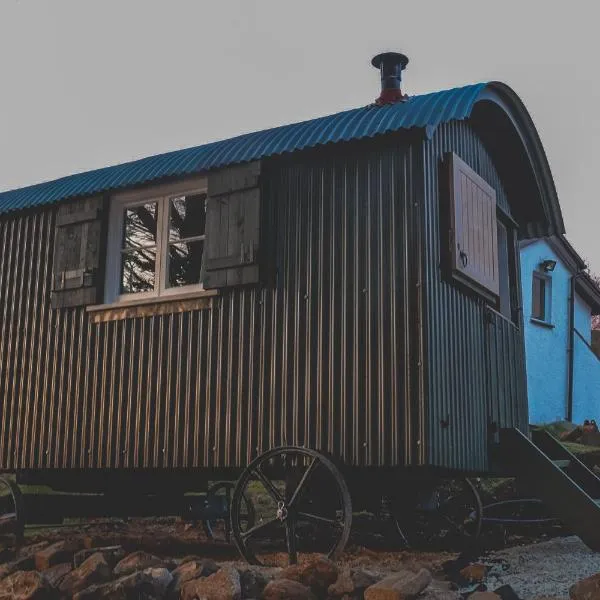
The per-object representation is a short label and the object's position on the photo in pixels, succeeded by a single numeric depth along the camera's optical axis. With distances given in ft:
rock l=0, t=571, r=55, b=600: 19.31
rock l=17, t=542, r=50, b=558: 24.20
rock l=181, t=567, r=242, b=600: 17.93
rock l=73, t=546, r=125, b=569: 21.62
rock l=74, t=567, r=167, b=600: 18.62
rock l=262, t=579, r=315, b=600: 17.97
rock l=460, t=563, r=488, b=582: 21.20
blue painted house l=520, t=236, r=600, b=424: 61.98
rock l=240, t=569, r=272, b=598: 18.45
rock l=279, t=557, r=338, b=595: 18.63
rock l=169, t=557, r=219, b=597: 19.21
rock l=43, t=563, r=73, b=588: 20.38
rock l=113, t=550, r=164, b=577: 20.47
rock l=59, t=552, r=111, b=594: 19.69
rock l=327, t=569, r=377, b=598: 18.17
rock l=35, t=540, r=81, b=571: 22.20
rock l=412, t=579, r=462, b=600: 17.89
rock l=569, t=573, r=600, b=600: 17.47
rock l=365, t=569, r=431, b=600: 17.35
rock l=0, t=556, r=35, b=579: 21.75
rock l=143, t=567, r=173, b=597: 19.03
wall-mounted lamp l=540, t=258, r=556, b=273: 62.95
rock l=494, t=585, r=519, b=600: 17.44
